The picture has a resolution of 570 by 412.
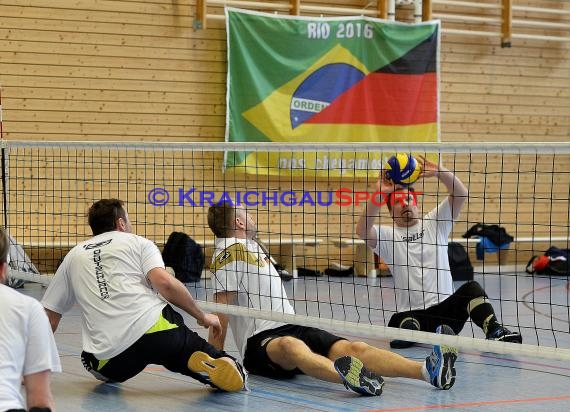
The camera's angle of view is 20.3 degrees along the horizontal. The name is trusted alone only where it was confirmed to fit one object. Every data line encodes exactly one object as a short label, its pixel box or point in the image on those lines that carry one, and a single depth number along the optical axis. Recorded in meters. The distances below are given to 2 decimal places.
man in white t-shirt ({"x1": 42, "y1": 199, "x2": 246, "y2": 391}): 8.57
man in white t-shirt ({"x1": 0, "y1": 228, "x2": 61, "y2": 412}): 4.91
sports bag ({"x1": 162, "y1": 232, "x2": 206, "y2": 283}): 18.83
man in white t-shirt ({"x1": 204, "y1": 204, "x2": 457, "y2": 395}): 8.91
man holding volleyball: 10.97
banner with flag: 20.65
